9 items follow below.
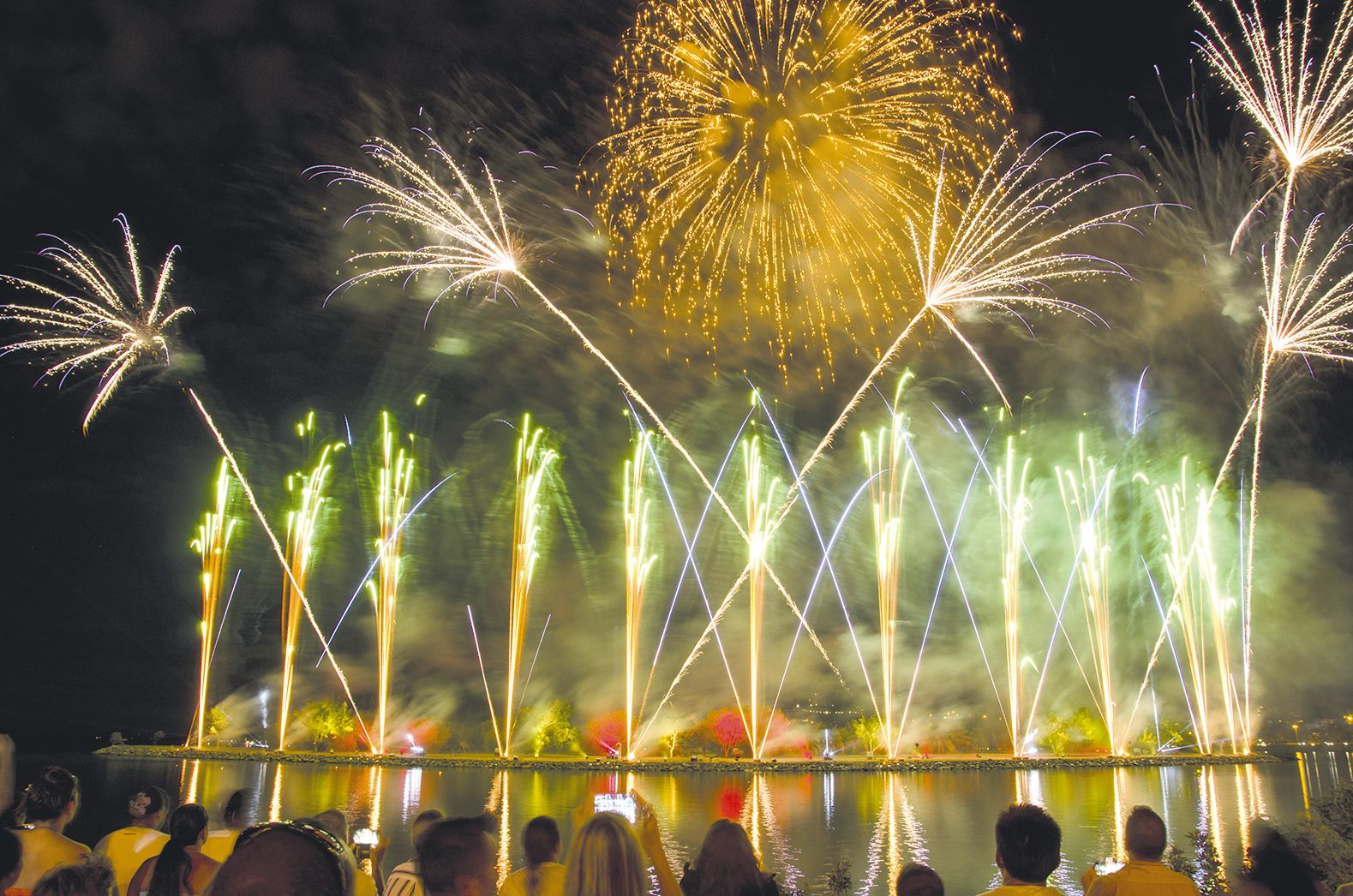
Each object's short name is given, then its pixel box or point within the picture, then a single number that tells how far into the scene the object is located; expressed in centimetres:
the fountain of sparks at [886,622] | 3953
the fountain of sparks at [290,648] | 4288
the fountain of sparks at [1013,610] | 4244
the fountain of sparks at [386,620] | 4128
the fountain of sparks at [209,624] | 4388
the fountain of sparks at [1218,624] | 4119
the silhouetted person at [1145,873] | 482
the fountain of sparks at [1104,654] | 4319
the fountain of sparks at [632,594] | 4050
